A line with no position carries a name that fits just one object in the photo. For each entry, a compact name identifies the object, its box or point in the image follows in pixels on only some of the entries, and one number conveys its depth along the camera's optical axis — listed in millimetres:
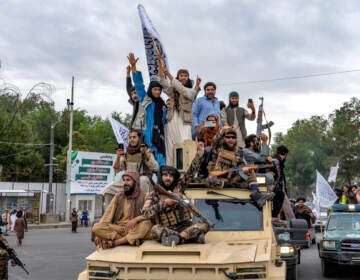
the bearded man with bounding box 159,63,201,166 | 9805
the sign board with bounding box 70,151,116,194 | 39438
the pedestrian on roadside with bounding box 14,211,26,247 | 21672
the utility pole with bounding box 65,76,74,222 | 39034
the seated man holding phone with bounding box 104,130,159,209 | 7762
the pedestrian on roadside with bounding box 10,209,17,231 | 32275
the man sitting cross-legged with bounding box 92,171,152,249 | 5699
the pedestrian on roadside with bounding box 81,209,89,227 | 39562
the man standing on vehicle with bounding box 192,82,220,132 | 10383
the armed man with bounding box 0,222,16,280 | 8047
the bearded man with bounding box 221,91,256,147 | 11148
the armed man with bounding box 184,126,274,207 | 6887
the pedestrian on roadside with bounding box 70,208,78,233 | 31380
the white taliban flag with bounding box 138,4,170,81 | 10195
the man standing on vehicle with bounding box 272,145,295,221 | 9164
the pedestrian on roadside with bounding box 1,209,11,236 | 26948
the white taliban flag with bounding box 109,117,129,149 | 13422
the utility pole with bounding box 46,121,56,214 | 39375
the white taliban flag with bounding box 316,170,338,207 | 19031
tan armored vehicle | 4836
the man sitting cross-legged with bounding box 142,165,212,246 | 5457
